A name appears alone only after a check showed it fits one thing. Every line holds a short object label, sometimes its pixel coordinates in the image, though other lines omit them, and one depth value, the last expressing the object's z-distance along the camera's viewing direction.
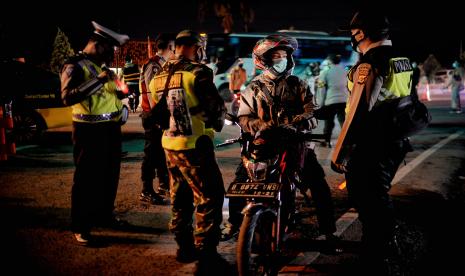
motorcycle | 3.18
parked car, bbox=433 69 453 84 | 31.44
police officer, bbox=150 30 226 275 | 3.81
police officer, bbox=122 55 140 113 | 5.94
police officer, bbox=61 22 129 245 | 4.30
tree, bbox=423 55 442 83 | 33.10
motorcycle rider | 3.98
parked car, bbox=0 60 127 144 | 10.47
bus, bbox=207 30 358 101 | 23.50
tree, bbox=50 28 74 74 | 24.19
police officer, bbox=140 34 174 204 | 5.55
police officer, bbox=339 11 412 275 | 3.20
